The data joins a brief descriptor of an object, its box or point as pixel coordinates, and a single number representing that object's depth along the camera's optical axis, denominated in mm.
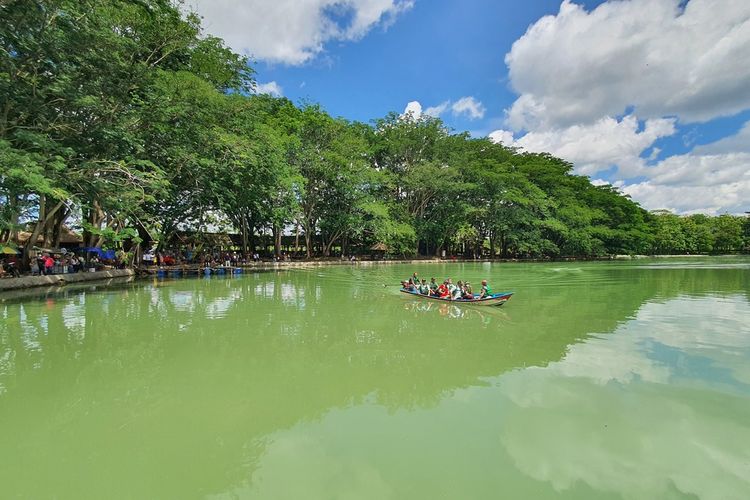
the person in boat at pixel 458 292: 13628
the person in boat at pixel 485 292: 12788
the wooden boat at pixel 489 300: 12508
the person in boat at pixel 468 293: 13192
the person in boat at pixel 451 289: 13969
